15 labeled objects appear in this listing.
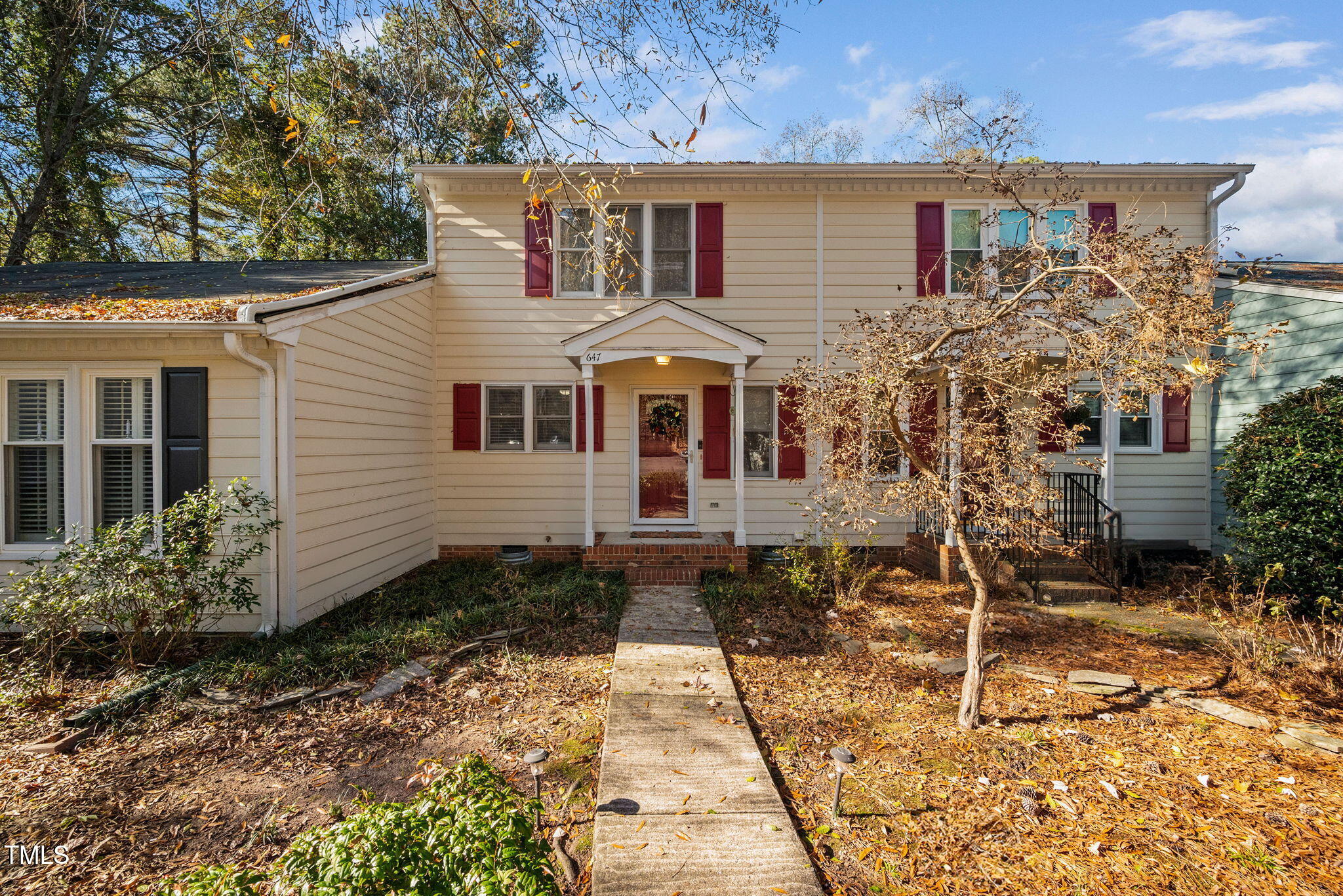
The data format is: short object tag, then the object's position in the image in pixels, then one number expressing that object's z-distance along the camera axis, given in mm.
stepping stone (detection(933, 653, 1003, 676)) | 4391
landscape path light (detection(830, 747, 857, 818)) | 2600
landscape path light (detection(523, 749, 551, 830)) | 2494
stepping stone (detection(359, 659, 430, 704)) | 3990
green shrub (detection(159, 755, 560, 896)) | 1452
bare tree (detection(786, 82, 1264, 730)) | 3191
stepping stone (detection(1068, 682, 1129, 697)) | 4043
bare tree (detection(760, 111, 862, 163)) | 13180
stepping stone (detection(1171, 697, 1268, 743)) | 3577
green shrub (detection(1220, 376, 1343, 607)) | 5230
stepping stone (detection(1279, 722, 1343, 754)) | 3299
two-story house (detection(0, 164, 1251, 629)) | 7695
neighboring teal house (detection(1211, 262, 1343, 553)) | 6211
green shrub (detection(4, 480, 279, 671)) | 4094
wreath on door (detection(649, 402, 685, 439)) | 7996
